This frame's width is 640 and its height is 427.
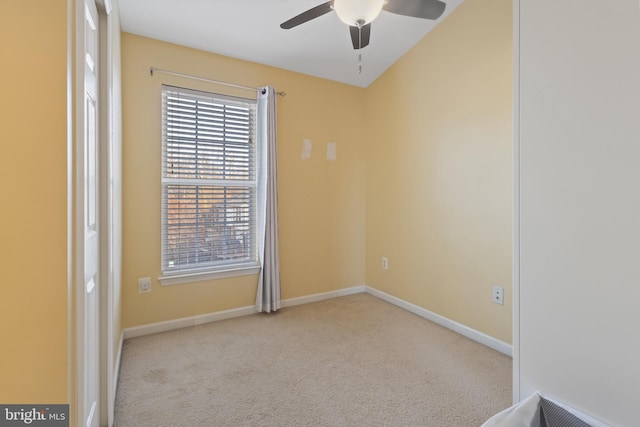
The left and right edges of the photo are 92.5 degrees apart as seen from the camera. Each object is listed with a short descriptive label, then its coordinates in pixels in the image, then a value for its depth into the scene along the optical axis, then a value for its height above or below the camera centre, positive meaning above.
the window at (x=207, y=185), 2.67 +0.27
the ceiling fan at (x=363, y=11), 1.64 +1.20
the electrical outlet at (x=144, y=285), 2.54 -0.59
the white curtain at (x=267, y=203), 2.94 +0.11
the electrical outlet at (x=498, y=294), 2.31 -0.61
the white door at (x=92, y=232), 1.17 -0.08
